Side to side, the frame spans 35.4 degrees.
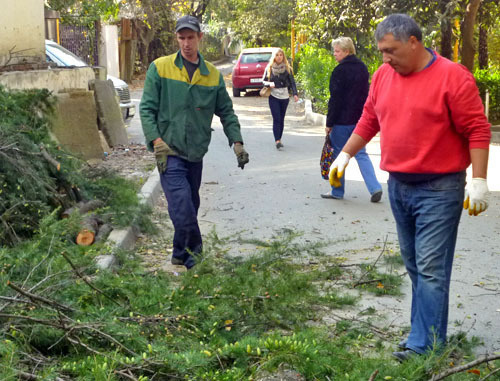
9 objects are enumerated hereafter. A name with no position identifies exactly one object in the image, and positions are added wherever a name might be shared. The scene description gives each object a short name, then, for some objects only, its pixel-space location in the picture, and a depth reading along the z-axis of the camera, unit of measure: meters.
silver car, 15.25
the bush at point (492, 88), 17.09
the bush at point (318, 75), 21.03
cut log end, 7.00
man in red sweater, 4.25
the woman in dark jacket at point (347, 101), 9.59
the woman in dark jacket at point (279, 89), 14.48
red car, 28.80
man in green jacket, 6.40
